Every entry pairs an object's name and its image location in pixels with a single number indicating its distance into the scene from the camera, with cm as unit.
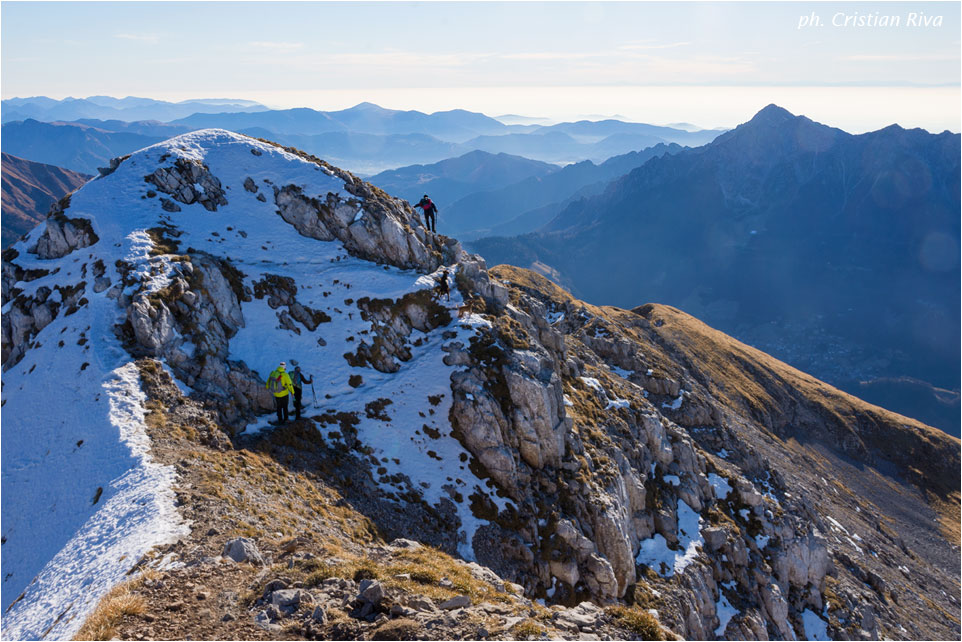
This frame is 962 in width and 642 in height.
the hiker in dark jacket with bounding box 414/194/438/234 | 5066
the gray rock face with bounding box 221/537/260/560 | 1719
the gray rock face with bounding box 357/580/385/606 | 1467
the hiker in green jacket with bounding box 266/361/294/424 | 2872
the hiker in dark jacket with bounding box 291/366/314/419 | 3092
